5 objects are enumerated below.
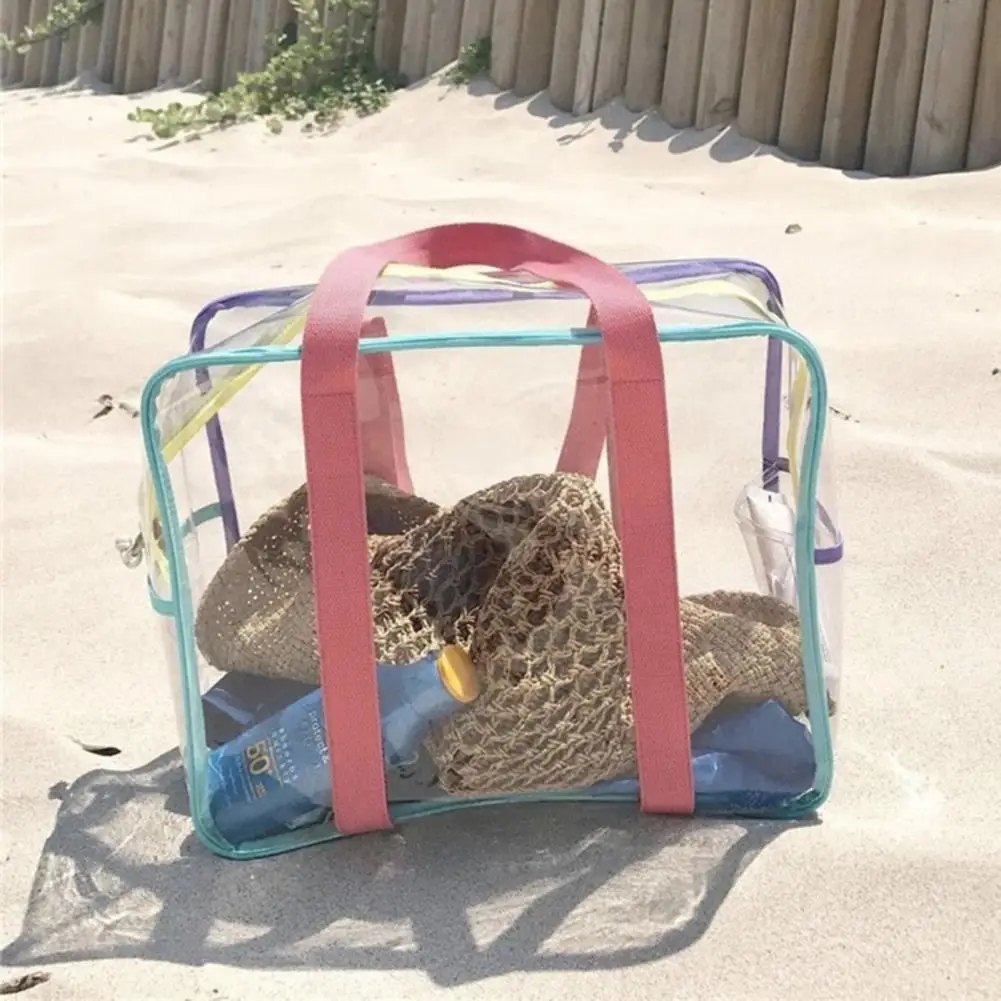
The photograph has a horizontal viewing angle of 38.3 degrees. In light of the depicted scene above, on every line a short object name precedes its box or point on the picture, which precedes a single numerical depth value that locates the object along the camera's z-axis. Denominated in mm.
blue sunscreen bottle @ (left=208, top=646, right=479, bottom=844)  1288
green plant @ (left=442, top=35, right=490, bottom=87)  4180
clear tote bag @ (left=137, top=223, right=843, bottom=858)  1222
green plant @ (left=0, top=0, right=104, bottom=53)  5602
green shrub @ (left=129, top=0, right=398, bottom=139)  4359
